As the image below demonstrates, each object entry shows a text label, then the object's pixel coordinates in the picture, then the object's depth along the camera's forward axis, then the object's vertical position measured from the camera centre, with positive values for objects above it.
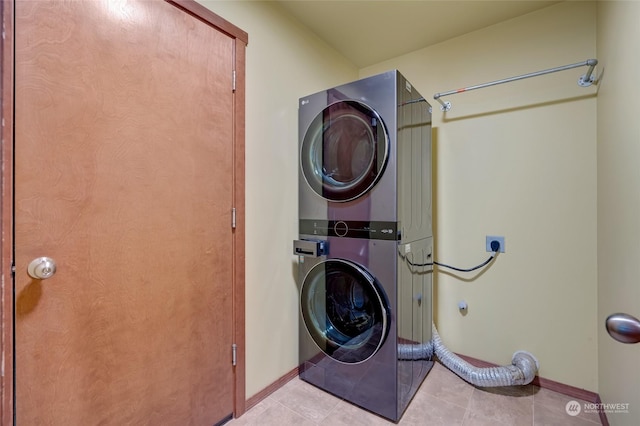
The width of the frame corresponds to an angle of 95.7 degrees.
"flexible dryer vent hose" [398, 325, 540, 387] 1.70 -0.96
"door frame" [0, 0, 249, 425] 0.86 -0.01
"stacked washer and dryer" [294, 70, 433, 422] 1.47 -0.15
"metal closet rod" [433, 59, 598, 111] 1.57 +0.82
